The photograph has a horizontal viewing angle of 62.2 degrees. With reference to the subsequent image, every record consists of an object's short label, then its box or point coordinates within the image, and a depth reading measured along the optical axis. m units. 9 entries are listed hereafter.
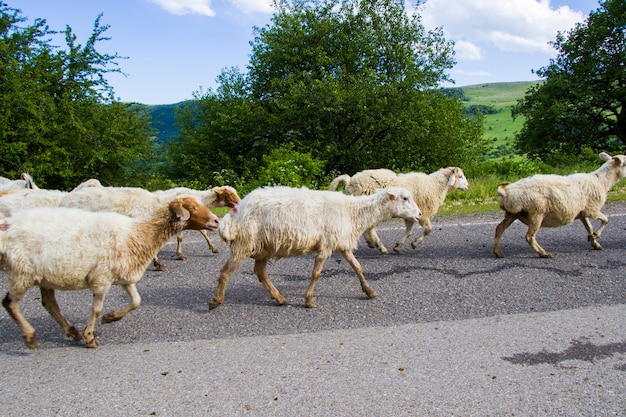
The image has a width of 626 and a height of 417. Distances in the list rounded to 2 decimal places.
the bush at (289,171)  16.45
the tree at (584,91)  28.12
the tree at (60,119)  17.69
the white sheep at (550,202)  8.75
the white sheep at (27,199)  8.62
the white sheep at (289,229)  6.50
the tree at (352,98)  22.03
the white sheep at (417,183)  10.38
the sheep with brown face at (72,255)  5.21
